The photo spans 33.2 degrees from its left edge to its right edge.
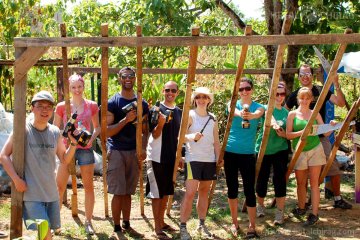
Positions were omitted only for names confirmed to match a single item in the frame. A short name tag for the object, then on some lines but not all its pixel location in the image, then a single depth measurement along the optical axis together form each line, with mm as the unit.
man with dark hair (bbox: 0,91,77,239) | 4695
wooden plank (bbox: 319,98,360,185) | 6496
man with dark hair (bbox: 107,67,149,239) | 5941
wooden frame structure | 5168
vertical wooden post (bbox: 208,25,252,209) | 5561
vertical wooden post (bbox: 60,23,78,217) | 5935
